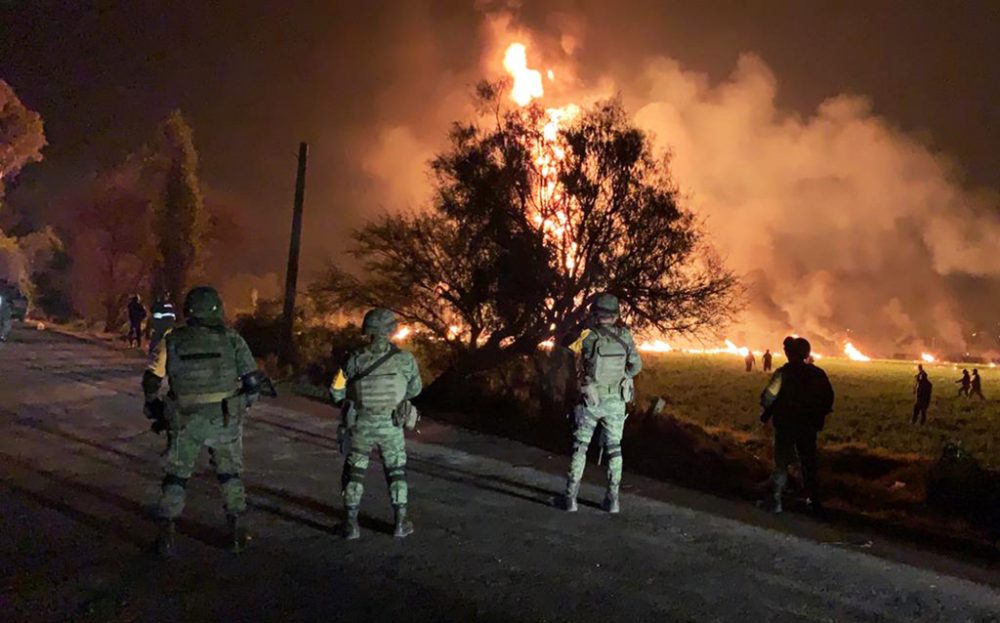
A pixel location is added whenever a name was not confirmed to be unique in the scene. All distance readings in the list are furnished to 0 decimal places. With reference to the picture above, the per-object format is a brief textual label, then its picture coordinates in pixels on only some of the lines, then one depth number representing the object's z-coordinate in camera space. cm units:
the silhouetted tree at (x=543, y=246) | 1728
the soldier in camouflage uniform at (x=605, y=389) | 731
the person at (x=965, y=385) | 3148
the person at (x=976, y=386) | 3222
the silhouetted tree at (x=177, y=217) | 3534
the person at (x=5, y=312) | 2206
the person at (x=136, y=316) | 2408
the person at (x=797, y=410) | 793
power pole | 2045
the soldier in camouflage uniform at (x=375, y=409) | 607
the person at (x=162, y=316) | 1570
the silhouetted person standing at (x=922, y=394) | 2183
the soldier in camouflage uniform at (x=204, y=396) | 557
